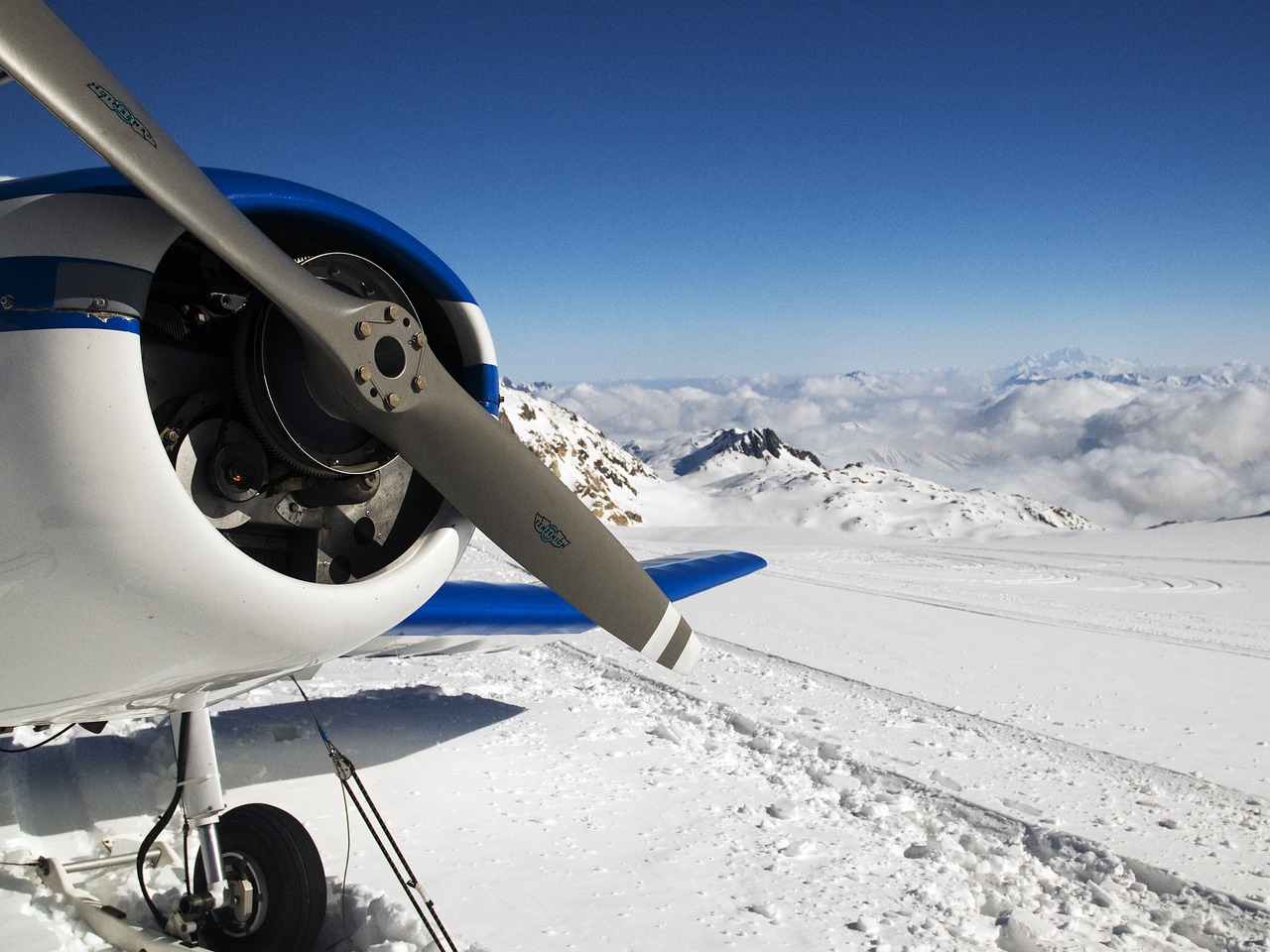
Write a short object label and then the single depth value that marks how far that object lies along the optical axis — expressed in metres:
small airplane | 1.87
